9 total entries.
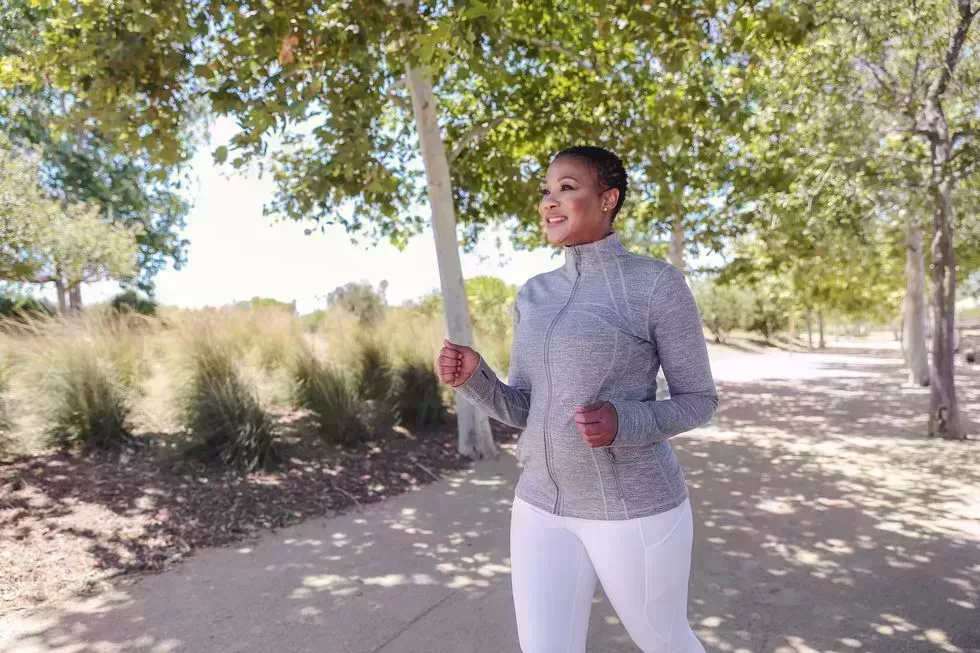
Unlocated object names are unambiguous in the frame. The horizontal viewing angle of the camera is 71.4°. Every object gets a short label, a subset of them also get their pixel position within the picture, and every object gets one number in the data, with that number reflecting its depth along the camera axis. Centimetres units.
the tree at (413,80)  600
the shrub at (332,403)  823
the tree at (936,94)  840
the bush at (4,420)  655
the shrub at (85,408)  701
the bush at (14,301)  1956
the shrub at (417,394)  959
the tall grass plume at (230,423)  698
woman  187
